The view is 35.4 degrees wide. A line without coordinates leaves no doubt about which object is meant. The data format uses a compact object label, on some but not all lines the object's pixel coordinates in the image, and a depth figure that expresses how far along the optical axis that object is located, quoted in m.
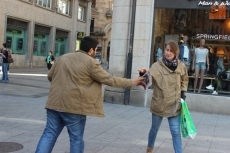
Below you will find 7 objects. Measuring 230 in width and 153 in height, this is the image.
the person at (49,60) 24.08
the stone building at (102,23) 48.84
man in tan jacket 4.40
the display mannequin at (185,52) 11.34
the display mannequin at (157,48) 11.48
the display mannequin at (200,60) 11.26
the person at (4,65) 16.17
